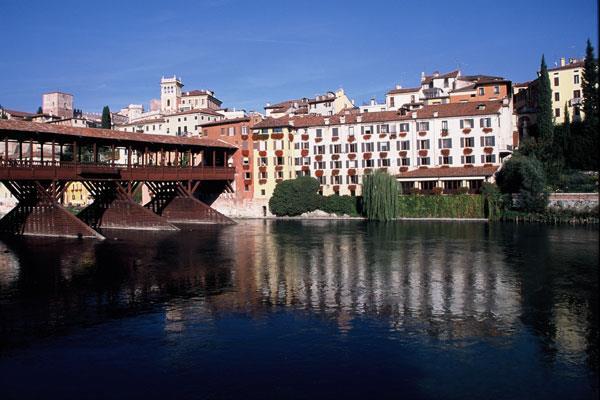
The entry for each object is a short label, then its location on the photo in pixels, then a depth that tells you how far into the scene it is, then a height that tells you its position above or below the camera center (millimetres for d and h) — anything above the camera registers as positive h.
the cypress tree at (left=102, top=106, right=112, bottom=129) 99875 +17778
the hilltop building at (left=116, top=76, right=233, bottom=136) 108438 +21854
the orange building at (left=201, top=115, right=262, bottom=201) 74812 +7815
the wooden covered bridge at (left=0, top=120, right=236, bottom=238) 48188 +3317
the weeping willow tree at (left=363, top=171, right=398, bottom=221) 62144 +1450
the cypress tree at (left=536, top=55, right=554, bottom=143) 65688 +11529
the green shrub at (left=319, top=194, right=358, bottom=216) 67875 +420
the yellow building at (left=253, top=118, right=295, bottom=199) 73688 +7425
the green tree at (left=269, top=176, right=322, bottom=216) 69688 +1648
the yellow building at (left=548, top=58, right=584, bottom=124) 74188 +15955
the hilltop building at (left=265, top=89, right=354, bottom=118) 92562 +18125
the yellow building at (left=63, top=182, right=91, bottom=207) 93938 +3431
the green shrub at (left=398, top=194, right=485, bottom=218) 60234 -94
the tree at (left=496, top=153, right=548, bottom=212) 53031 +2160
